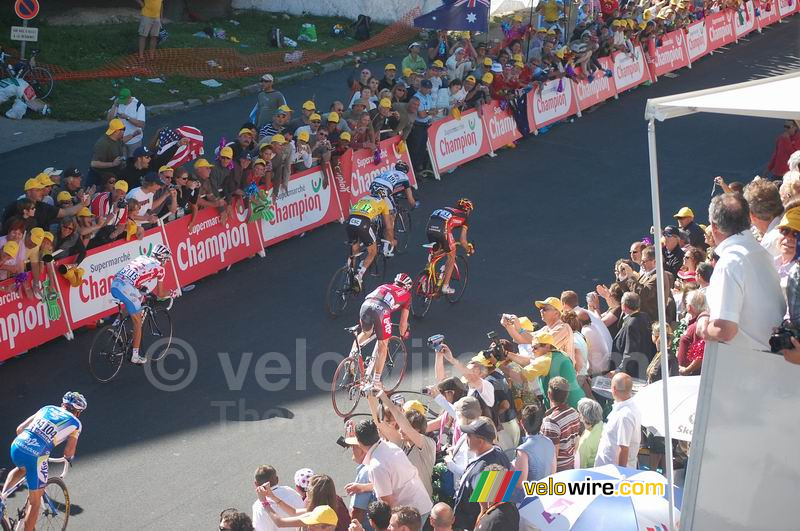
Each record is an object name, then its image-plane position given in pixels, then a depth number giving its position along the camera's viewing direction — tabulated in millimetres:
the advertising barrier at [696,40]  29469
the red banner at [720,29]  30938
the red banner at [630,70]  25891
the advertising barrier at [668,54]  27469
